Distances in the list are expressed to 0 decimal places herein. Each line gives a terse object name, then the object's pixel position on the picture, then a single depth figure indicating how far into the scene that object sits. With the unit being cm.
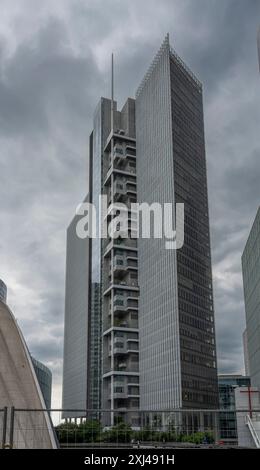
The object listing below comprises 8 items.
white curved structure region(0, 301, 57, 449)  1309
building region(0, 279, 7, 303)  16655
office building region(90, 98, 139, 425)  9938
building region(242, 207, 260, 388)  8598
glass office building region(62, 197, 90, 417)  14281
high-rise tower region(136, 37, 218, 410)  9000
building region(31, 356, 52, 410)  14212
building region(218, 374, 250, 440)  13248
